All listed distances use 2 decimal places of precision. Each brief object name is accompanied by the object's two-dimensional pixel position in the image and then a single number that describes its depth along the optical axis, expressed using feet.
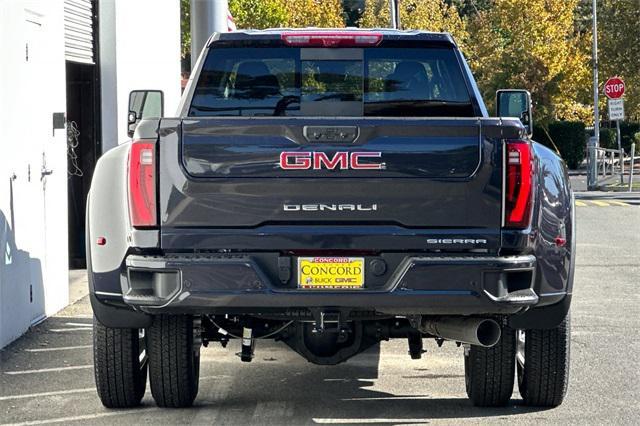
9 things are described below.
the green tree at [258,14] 190.98
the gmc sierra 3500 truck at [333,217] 22.62
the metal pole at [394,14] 150.51
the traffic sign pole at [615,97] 125.90
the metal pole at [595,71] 144.81
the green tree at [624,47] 159.53
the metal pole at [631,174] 111.45
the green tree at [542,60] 183.93
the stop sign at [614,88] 127.34
